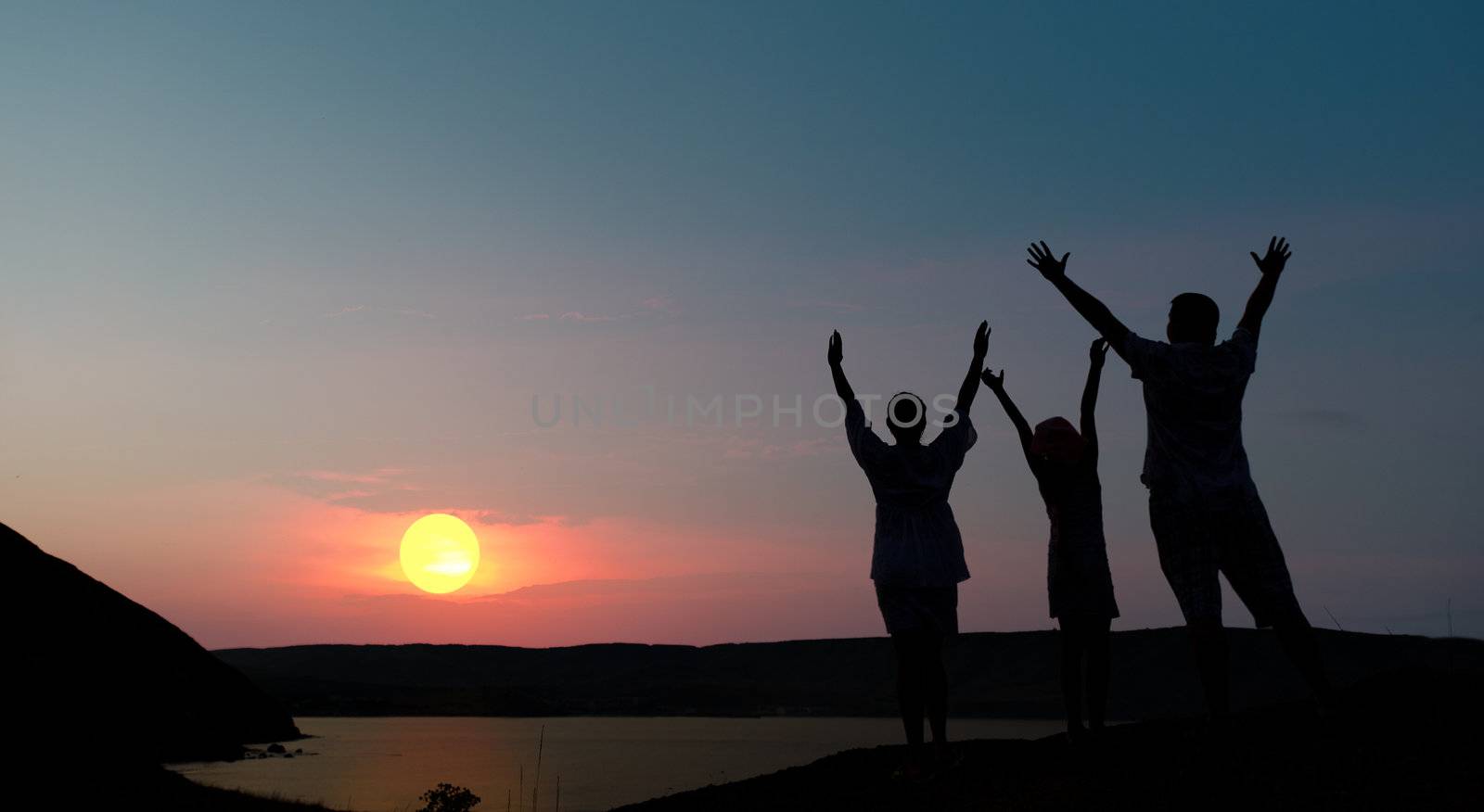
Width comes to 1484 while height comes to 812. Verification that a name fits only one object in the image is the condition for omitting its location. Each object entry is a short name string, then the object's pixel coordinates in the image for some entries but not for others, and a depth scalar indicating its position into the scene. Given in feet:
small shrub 50.75
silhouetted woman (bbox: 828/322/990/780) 23.81
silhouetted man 20.49
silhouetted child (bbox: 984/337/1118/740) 25.30
